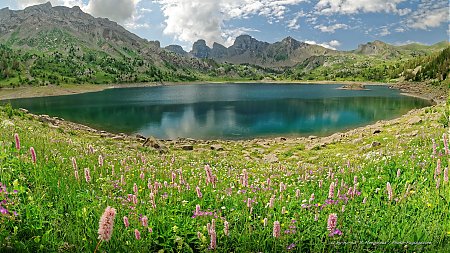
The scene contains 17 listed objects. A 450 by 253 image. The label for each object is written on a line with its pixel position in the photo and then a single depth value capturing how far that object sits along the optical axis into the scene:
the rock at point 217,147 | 32.76
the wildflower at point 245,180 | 6.94
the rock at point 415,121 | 30.33
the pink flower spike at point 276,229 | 4.58
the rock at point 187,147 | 32.62
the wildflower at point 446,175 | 6.06
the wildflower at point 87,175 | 5.95
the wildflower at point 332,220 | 4.74
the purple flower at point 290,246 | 5.54
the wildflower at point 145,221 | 5.04
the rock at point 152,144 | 28.98
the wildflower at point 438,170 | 6.97
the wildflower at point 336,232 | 5.62
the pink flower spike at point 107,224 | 3.28
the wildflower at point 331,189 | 6.37
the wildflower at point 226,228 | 5.07
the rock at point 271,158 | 25.16
